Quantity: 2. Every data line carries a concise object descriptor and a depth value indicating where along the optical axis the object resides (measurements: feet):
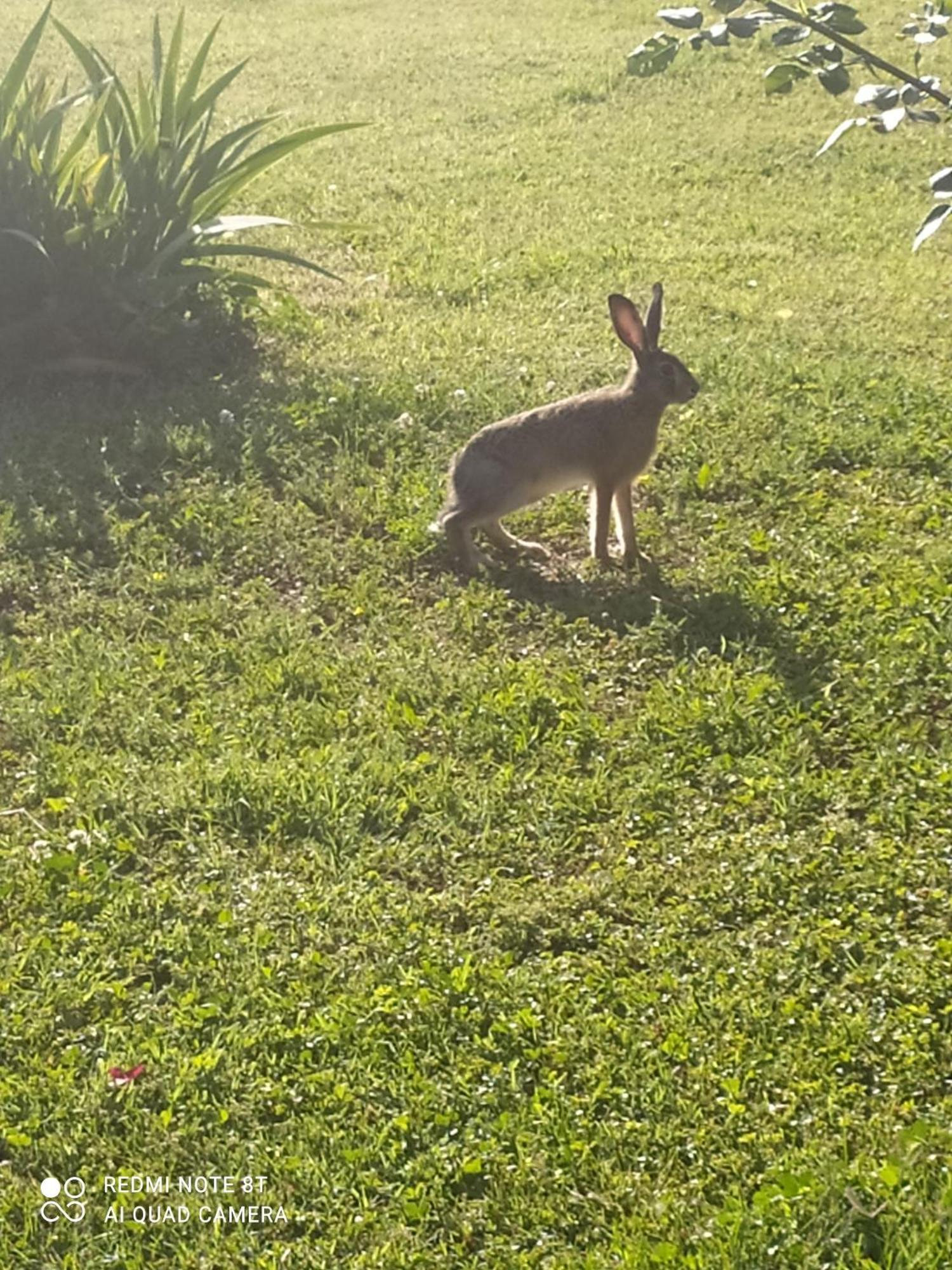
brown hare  19.03
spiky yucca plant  24.64
